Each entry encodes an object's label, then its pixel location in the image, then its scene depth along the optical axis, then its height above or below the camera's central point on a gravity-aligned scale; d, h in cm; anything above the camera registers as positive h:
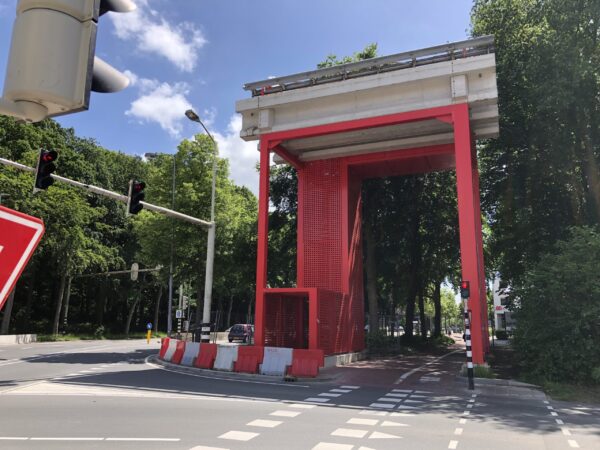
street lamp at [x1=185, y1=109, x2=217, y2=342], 1983 +160
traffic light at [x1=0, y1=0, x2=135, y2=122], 209 +114
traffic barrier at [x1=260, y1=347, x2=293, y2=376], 1786 -152
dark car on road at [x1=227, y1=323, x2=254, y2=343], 4006 -111
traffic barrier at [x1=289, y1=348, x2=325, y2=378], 1733 -152
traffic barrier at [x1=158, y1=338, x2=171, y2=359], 2216 -134
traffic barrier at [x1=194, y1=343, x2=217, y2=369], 1934 -150
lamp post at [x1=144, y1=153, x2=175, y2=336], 2986 +439
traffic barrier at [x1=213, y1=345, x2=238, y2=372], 1871 -150
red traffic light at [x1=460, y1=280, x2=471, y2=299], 1669 +113
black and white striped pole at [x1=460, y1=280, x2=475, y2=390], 1538 -19
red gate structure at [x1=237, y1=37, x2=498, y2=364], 1983 +860
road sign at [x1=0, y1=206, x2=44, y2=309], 193 +30
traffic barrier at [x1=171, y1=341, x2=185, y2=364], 2066 -145
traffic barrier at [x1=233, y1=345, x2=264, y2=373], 1828 -150
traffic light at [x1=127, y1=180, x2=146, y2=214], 1426 +359
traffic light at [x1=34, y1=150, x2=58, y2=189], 965 +304
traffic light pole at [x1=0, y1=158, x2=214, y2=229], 1177 +380
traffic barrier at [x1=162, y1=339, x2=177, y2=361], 2133 -141
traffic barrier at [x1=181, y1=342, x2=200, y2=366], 2014 -143
